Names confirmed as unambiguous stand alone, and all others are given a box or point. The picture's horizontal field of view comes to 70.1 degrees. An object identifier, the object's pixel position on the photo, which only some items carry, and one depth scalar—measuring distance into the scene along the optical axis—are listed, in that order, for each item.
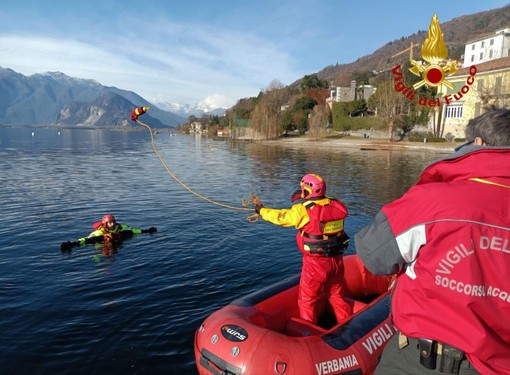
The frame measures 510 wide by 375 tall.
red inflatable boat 4.12
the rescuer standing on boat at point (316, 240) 5.26
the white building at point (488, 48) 53.25
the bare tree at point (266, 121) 74.19
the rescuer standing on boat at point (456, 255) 1.76
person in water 10.54
